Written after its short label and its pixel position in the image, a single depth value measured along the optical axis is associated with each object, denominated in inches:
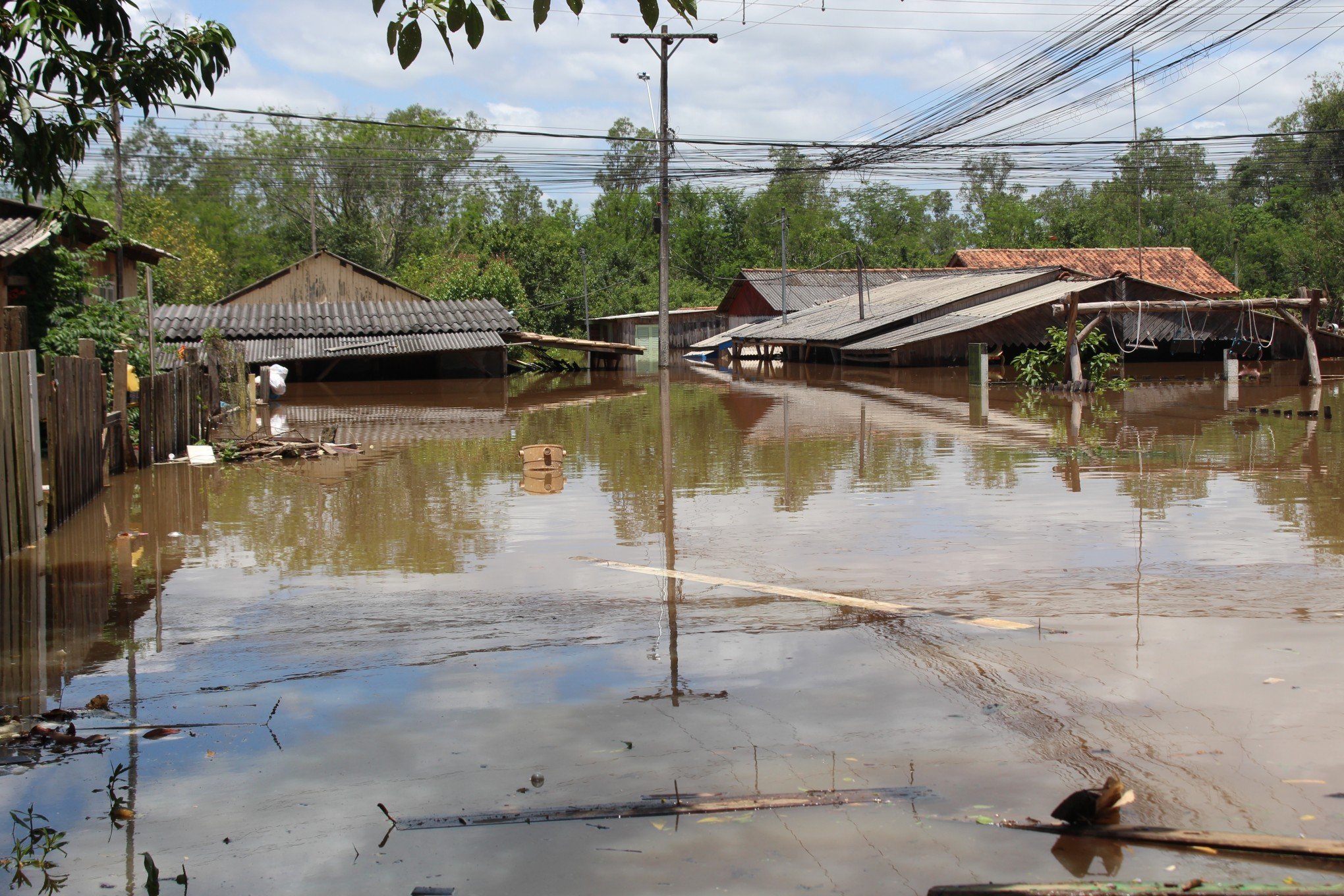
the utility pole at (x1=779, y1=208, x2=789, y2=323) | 1972.2
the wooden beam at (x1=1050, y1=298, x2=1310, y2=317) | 1117.7
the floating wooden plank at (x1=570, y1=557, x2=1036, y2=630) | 270.8
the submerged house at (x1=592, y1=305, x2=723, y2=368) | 2364.7
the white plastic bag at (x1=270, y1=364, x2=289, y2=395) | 1098.7
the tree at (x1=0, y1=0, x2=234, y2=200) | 216.2
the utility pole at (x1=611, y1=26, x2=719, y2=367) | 1535.4
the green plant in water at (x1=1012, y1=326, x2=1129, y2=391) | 1226.0
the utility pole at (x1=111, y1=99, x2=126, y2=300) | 899.5
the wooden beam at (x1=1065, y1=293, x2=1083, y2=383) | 1119.6
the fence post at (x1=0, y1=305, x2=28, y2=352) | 569.6
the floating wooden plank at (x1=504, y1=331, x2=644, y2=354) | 1526.8
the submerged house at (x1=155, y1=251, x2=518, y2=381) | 1402.6
